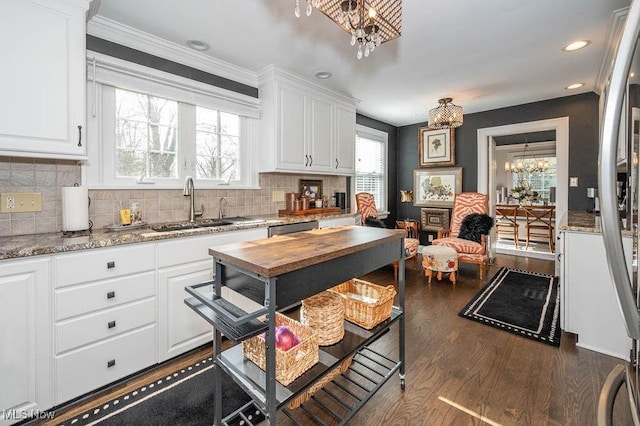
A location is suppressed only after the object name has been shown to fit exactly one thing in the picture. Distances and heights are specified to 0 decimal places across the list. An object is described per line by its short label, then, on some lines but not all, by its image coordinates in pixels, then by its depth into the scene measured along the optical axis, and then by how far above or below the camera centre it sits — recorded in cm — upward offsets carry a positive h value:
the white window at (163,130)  224 +71
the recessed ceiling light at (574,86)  360 +150
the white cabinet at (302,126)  312 +96
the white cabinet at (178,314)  201 -73
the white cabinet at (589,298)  213 -68
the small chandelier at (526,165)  789 +119
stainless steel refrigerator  48 +6
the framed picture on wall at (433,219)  508 -19
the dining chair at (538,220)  581 -24
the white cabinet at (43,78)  163 +76
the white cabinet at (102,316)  164 -64
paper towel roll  192 +1
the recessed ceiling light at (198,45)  249 +140
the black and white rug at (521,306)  250 -98
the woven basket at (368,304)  165 -56
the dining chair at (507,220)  598 -27
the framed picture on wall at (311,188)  383 +27
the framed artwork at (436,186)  502 +39
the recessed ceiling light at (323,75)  317 +145
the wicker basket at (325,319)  153 -57
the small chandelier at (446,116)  368 +115
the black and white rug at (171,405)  158 -110
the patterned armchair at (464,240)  382 -39
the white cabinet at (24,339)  147 -66
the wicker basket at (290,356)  125 -64
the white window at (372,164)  489 +77
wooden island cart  110 -36
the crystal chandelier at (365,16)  155 +105
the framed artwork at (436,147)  505 +107
